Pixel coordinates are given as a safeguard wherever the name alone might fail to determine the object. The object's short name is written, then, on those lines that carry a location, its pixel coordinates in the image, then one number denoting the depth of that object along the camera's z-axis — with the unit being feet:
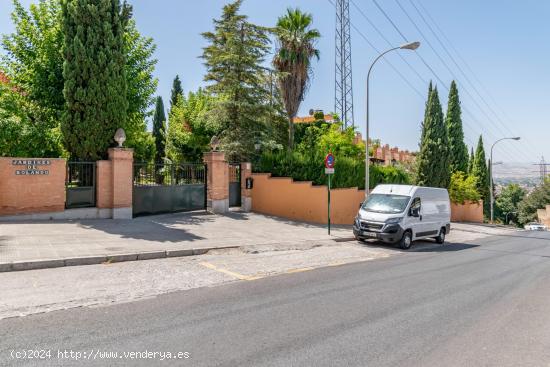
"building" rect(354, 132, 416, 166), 174.70
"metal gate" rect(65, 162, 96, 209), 45.27
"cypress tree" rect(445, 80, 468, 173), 122.52
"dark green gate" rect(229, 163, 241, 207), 64.54
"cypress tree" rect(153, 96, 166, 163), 150.51
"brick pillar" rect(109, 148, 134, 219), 47.29
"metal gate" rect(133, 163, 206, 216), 51.65
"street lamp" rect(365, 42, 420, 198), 51.11
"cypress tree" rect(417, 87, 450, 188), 102.01
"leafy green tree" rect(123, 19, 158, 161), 62.49
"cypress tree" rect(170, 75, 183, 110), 164.04
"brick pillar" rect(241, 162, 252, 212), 63.87
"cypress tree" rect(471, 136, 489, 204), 146.10
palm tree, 73.56
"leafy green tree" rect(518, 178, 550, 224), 210.79
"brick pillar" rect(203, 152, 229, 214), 58.13
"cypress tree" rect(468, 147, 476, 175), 152.97
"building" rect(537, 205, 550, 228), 186.86
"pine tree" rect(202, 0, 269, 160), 66.49
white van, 43.39
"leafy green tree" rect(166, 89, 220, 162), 95.55
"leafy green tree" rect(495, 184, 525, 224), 249.55
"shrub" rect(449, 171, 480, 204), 108.99
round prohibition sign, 49.75
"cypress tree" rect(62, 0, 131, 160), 47.55
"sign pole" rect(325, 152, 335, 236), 49.60
